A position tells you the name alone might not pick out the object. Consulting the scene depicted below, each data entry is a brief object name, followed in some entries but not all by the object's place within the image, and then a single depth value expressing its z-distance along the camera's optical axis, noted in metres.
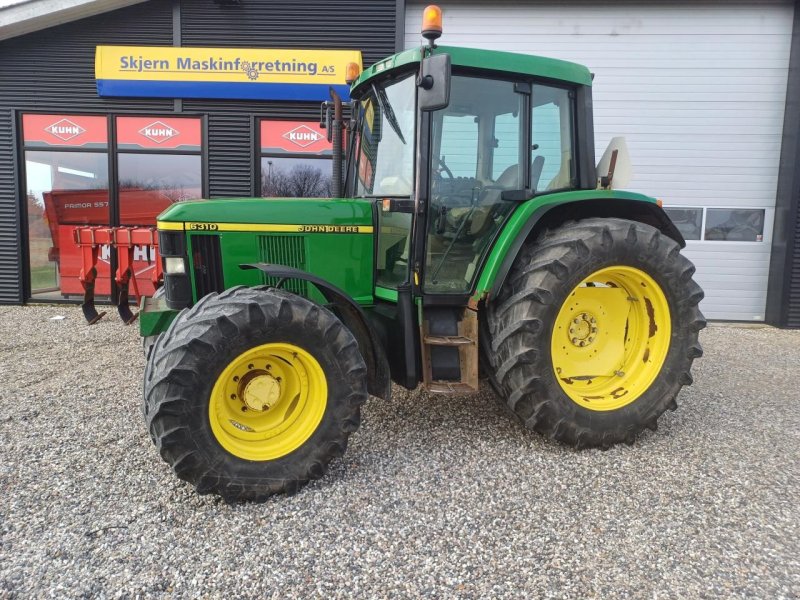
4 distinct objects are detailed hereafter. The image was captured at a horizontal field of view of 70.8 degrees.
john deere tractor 2.66
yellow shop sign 7.32
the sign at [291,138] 7.56
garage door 7.29
